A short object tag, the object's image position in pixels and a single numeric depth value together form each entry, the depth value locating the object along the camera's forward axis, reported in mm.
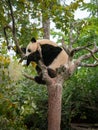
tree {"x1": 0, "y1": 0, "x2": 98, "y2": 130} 7004
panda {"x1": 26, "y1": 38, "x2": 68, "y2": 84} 7999
